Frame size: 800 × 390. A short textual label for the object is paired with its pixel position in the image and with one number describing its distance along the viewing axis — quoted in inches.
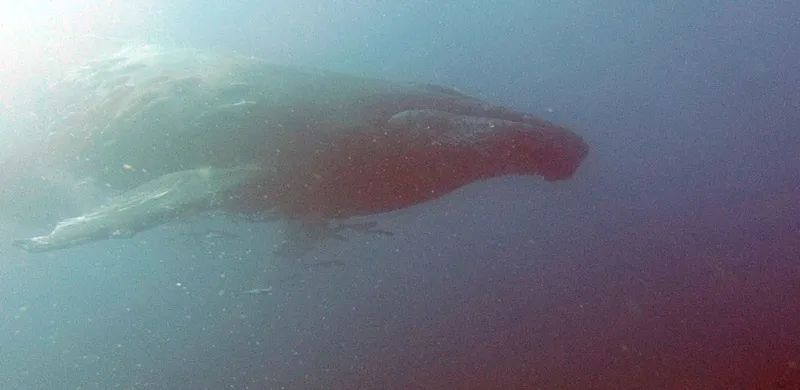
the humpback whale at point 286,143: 135.2
